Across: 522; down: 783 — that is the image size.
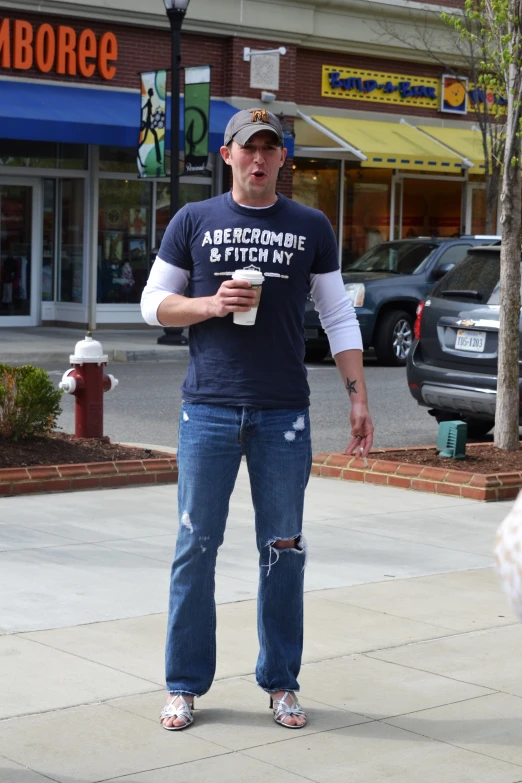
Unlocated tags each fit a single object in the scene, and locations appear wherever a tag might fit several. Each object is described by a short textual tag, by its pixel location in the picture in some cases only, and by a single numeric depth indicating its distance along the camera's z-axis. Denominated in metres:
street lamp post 19.08
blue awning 20.20
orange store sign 21.02
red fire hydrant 9.56
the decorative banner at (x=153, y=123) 20.61
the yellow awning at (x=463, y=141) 27.09
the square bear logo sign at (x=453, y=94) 28.02
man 4.49
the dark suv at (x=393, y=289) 18.70
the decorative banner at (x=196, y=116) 20.56
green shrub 9.12
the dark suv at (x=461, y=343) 11.11
